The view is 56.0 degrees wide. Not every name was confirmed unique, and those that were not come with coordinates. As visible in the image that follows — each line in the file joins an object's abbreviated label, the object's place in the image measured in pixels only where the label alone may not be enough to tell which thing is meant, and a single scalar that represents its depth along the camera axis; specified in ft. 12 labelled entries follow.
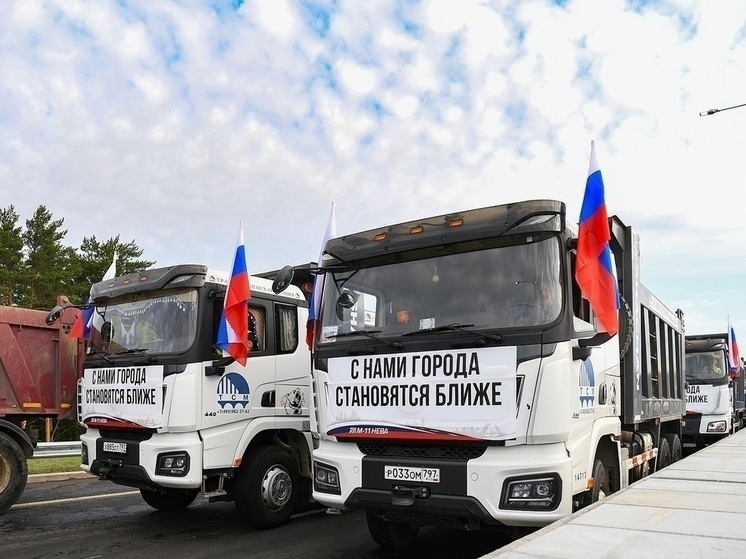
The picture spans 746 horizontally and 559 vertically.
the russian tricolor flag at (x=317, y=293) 19.03
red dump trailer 26.68
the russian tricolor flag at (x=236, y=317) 22.13
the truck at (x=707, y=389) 48.37
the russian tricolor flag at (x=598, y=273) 15.93
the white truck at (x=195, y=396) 22.09
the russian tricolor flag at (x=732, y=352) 51.08
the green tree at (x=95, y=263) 122.45
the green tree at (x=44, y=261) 113.91
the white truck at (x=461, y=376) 15.05
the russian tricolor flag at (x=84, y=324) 26.07
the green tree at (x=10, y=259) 110.32
